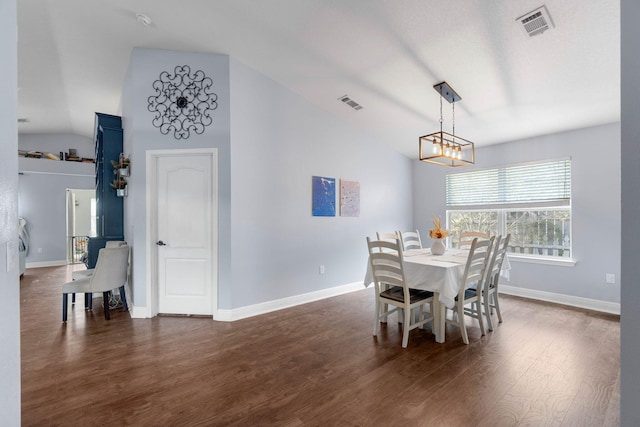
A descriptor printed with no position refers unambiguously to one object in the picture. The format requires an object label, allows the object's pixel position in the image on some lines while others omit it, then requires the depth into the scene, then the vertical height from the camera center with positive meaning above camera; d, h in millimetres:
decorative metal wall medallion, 3539 +1345
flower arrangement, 3586 -268
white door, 3617 -237
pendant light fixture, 3157 +1308
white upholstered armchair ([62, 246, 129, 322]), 3451 -765
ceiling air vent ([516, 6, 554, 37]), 2299 +1523
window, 4281 +102
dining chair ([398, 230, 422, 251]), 4573 -463
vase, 3627 -444
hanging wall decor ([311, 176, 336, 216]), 4398 +255
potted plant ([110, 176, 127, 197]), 4117 +408
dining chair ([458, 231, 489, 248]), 4226 -365
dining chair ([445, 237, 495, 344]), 2871 -699
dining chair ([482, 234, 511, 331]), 3195 -741
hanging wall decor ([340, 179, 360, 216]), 4794 +243
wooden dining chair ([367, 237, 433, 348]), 2826 -833
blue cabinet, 4426 +469
